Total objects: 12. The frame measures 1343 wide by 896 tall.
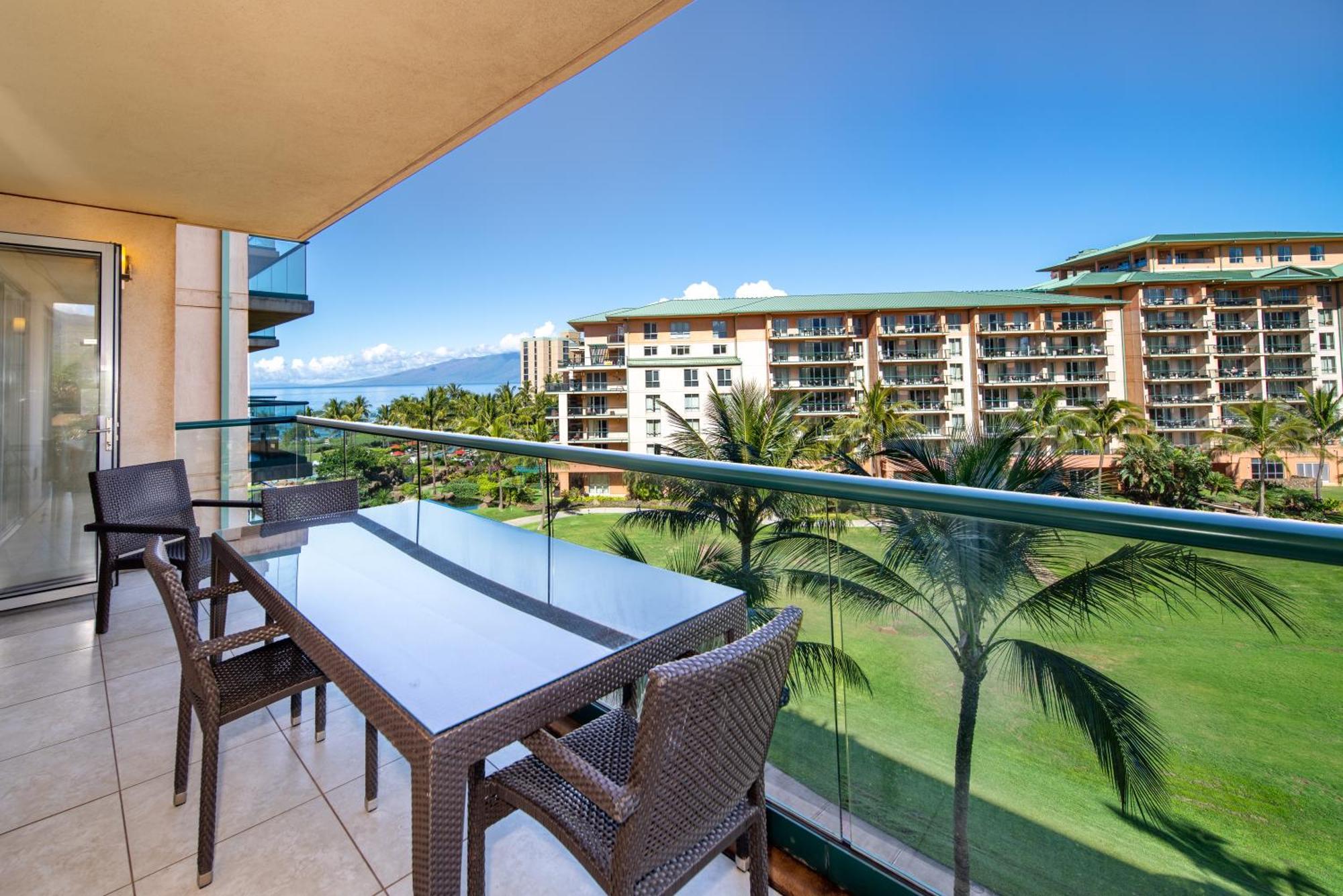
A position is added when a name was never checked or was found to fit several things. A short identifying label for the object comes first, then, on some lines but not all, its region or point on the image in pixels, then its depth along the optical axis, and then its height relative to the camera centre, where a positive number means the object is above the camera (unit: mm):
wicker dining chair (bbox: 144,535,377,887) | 1615 -656
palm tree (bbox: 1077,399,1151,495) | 34125 +1552
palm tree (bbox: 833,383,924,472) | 30422 +1937
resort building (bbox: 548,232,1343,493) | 40000 +7820
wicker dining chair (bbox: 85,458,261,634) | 3113 -251
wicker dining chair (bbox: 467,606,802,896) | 963 -601
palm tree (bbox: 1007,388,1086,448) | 30531 +1887
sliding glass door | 3719 +475
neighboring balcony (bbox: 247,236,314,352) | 7301 +2655
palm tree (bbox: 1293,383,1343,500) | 29672 +1042
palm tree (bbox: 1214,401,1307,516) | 31250 +780
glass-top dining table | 1123 -437
